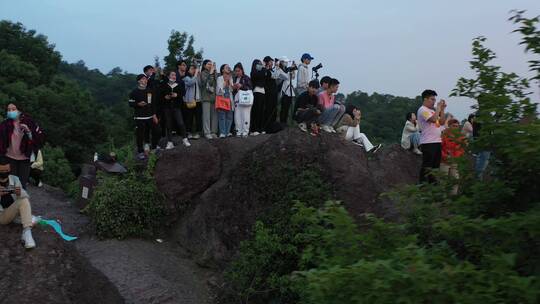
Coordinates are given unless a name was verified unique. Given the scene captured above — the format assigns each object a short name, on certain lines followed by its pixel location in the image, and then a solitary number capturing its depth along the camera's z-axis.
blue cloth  7.96
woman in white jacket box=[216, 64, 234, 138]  12.05
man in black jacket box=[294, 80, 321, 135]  10.56
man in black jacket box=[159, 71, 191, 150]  11.52
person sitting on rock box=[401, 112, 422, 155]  11.79
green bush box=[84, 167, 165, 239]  10.44
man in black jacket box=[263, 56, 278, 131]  12.72
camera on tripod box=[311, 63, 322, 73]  12.91
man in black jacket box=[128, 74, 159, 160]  11.46
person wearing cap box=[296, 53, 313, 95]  12.98
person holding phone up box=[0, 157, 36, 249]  7.30
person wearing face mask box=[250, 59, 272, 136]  12.52
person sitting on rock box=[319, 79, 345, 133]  11.48
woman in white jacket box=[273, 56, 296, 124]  12.92
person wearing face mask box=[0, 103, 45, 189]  9.48
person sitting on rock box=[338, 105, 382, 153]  11.60
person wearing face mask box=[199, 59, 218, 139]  12.09
